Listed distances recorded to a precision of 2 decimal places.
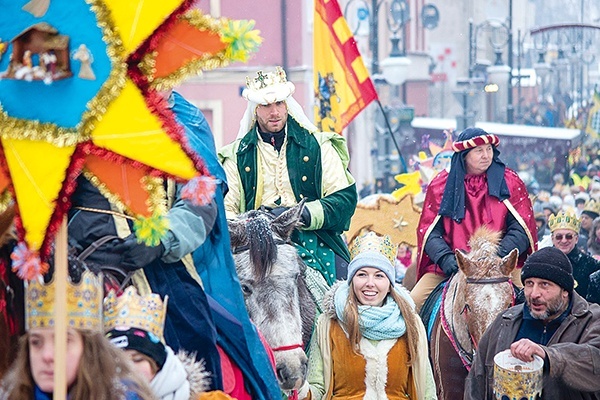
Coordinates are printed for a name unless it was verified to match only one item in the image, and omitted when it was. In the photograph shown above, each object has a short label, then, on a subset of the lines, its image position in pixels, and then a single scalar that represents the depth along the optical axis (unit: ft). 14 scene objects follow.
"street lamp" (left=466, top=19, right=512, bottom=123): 192.75
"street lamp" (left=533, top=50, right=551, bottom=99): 221.99
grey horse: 34.57
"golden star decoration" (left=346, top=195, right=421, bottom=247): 69.18
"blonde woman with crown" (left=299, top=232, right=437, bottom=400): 38.49
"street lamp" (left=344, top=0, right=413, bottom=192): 133.21
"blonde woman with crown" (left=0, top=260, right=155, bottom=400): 21.97
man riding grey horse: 43.54
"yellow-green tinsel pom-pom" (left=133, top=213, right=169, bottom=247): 21.77
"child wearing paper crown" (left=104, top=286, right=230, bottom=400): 23.33
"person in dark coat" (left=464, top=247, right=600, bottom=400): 35.79
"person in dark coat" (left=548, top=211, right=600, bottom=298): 56.52
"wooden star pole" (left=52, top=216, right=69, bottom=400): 21.13
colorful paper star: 21.35
